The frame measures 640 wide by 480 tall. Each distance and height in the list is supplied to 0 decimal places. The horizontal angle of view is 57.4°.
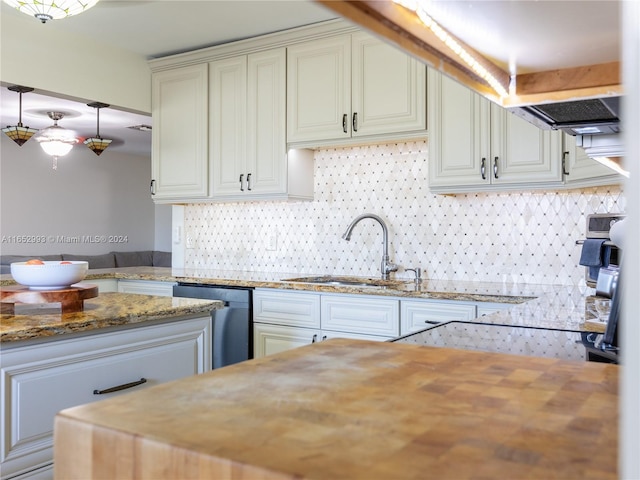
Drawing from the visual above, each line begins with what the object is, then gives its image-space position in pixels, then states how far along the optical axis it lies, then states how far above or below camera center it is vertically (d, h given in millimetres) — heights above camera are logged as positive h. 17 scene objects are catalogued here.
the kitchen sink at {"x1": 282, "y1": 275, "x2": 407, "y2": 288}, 3374 -269
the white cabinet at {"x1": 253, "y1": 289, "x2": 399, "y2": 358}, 2957 -441
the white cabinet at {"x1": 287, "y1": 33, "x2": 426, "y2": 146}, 3230 +839
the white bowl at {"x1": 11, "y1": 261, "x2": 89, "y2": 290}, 1997 -137
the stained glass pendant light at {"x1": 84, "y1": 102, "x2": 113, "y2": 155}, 6117 +961
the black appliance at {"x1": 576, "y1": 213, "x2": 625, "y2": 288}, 2320 +2
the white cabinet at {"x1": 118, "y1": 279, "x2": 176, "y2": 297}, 3754 -343
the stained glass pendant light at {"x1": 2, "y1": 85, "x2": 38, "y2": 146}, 5328 +933
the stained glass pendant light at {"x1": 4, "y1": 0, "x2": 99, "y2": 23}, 2605 +1032
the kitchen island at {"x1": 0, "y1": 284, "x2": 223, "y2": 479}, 1689 -406
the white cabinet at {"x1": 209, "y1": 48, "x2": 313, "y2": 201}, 3693 +675
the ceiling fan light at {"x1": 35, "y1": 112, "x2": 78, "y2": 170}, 6402 +1039
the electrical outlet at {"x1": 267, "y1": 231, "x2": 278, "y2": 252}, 4032 -37
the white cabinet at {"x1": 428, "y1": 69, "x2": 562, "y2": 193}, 2852 +462
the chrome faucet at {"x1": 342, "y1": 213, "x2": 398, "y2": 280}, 3494 -46
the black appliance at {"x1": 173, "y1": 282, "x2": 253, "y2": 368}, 3424 -509
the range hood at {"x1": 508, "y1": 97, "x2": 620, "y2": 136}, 1382 +316
